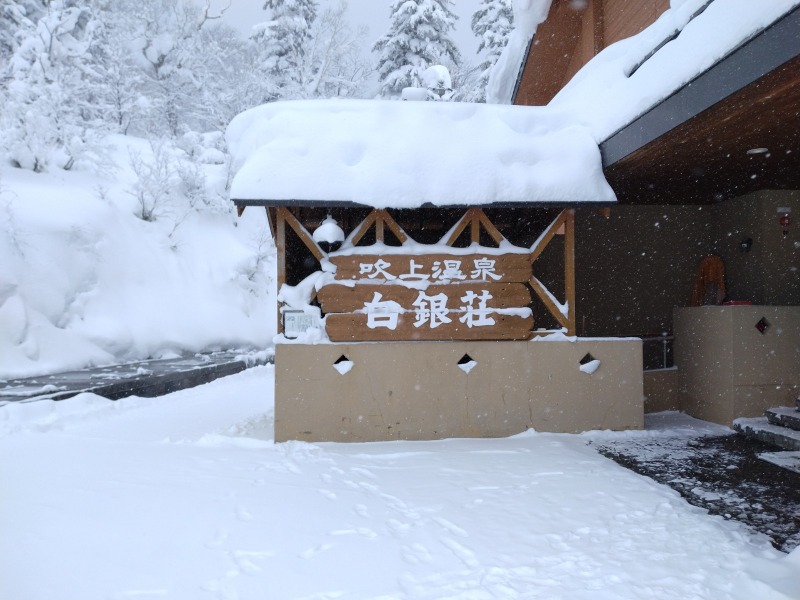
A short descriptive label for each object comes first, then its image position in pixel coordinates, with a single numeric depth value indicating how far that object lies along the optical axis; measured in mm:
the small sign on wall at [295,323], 6621
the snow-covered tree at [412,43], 24250
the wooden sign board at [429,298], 6633
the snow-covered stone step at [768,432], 5898
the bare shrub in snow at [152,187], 18938
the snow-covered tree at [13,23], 23312
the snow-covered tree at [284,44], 29250
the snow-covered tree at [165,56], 28906
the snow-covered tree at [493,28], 26109
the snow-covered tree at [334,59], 29156
